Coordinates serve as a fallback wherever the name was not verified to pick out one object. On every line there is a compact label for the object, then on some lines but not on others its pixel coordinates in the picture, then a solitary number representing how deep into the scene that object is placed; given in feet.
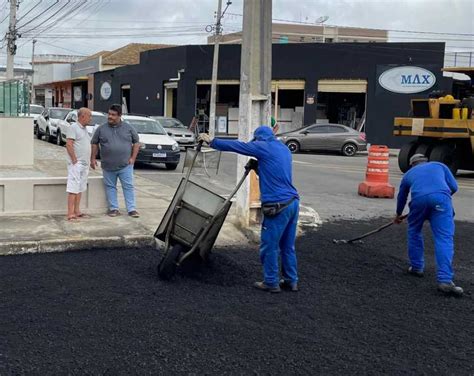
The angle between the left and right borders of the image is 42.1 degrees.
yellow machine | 58.90
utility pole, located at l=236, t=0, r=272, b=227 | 28.40
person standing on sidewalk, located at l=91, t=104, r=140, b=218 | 29.07
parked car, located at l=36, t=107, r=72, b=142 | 86.49
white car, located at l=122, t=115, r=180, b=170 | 59.16
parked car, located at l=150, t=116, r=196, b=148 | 88.38
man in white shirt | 27.68
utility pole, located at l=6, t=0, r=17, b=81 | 115.70
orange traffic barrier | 43.73
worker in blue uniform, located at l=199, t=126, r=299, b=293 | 19.62
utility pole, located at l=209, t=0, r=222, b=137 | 98.83
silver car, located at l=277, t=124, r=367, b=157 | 91.81
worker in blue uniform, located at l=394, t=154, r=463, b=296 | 20.72
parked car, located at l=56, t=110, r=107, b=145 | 71.73
